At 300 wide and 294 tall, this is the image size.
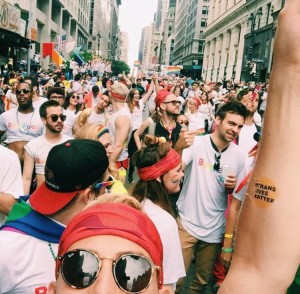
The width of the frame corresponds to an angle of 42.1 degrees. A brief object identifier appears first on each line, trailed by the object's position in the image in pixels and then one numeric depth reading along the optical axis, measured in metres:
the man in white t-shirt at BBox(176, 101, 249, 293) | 3.79
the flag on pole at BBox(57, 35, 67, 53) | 22.44
